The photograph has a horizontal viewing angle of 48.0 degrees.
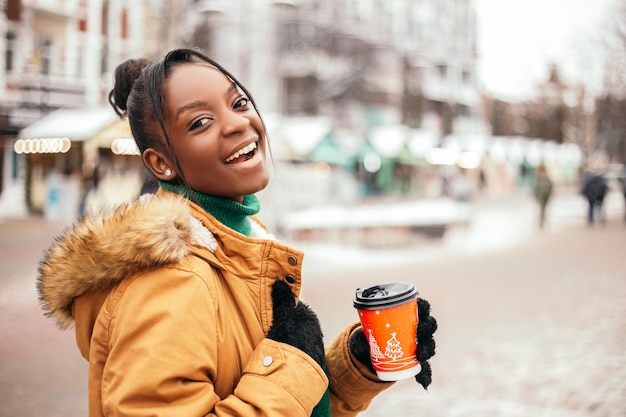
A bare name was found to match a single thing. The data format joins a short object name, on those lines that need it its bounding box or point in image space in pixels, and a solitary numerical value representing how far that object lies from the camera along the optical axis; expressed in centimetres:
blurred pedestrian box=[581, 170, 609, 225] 2194
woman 141
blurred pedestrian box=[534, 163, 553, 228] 2075
